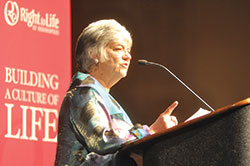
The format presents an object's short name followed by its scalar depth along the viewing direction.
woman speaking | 3.89
